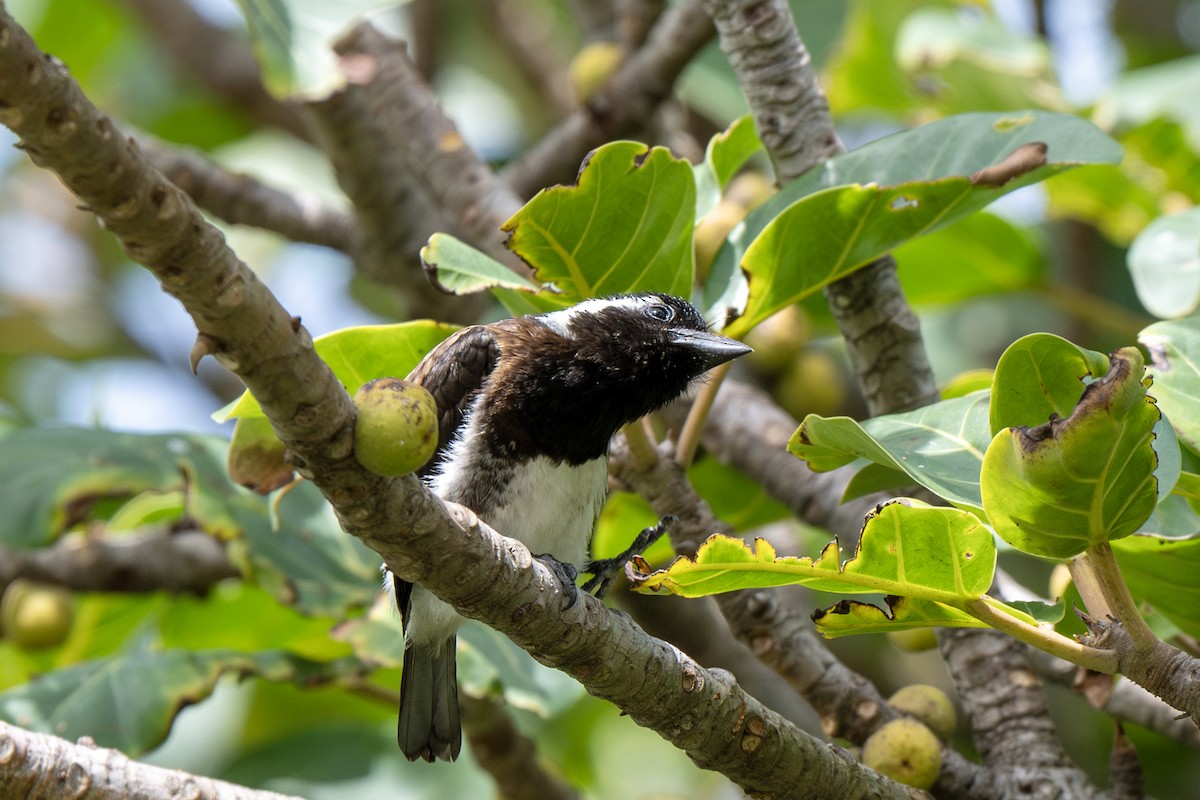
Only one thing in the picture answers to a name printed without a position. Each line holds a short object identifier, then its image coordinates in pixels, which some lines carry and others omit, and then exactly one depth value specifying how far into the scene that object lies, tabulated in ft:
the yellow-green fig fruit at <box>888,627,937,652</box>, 19.97
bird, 18.28
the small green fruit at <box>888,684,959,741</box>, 16.14
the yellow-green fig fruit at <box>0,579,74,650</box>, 25.48
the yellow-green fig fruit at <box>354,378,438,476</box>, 9.62
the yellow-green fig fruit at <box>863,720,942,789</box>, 14.85
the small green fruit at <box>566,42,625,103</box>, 28.25
